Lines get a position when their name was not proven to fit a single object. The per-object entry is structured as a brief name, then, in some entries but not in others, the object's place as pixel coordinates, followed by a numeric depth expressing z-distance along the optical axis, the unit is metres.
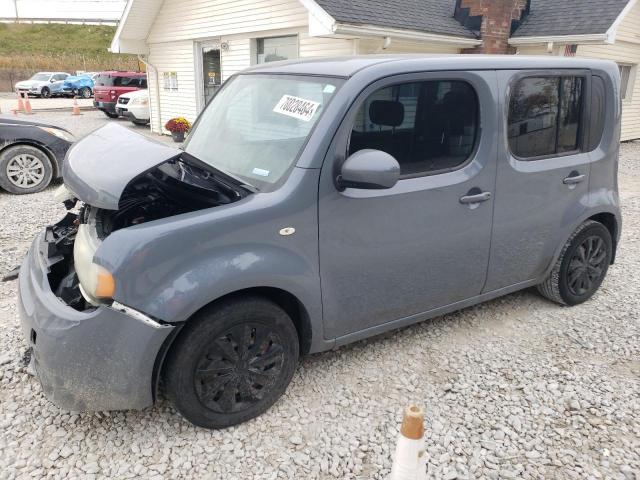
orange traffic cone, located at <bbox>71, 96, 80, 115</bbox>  22.30
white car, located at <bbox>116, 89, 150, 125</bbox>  18.08
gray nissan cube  2.32
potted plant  11.94
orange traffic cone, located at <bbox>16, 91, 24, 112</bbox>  22.03
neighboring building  9.60
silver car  31.56
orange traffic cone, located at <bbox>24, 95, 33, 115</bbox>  21.58
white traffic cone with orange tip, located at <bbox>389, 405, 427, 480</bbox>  1.73
